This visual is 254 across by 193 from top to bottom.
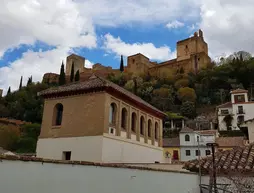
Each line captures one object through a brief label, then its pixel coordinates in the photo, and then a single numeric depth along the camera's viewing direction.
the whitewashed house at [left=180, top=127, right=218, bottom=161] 36.41
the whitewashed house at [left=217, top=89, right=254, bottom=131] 42.78
